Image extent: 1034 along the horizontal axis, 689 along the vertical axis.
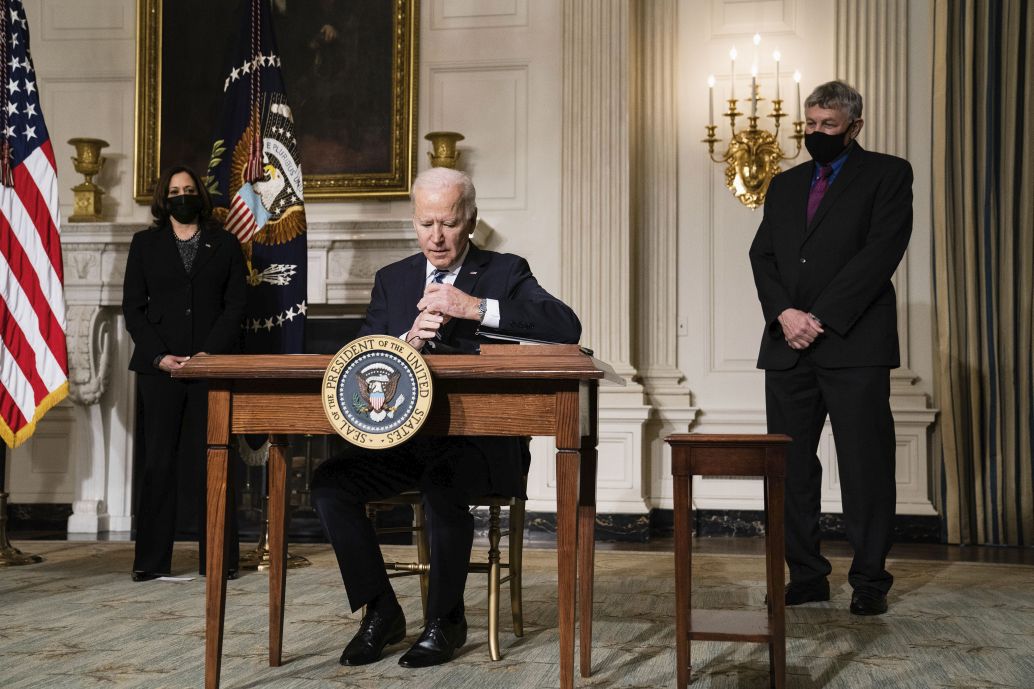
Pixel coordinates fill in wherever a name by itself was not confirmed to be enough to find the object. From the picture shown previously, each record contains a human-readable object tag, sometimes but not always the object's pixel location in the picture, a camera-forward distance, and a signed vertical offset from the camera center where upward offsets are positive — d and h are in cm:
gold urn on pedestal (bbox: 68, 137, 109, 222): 595 +110
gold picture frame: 605 +162
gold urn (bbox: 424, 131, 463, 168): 572 +125
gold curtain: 546 +50
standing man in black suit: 351 +14
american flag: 420 +45
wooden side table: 238 -25
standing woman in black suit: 418 +20
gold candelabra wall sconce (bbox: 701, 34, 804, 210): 579 +125
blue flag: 475 +85
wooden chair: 273 -54
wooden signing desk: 221 -8
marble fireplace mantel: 574 +16
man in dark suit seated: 255 -26
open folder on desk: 252 +9
